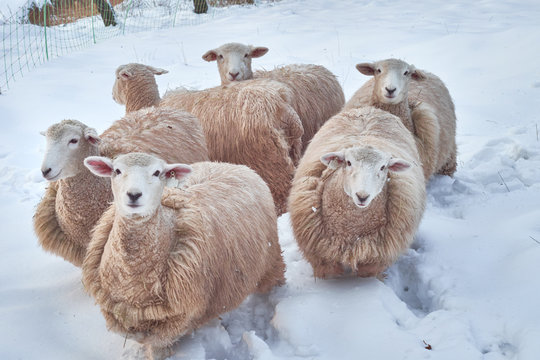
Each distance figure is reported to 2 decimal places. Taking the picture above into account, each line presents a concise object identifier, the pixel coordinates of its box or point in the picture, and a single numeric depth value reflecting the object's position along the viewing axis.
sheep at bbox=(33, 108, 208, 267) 3.21
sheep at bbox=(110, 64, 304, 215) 4.51
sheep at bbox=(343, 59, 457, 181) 4.68
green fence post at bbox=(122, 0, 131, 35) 11.05
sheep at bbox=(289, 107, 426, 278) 3.31
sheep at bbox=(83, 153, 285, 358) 2.57
